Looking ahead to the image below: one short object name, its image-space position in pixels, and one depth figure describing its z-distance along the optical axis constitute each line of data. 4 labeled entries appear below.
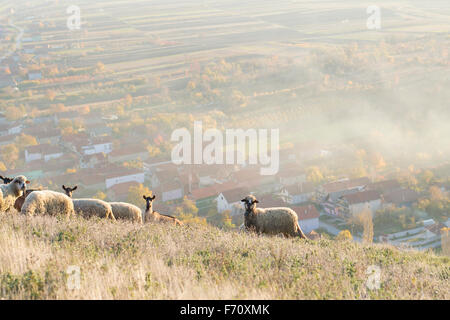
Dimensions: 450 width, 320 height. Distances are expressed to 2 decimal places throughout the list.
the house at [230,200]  42.44
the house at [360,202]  42.25
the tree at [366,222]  35.56
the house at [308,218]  38.12
